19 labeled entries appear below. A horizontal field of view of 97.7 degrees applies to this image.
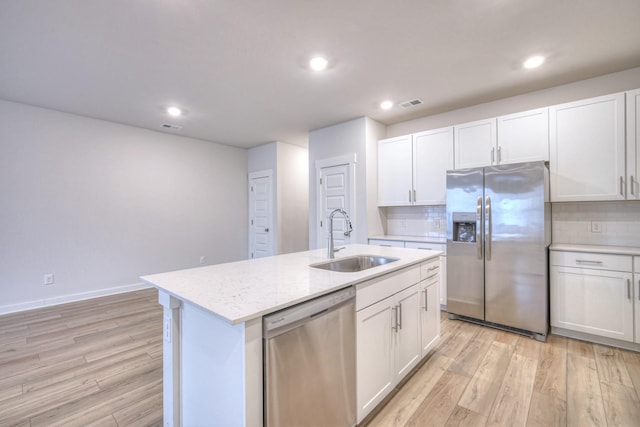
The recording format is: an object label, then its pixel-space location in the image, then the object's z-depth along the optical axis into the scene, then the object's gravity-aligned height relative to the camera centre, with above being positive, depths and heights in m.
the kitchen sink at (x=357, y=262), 2.24 -0.41
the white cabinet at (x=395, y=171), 3.95 +0.60
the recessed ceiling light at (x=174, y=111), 3.80 +1.44
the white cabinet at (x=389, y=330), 1.61 -0.79
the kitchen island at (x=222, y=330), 1.06 -0.50
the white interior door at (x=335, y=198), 4.31 +0.23
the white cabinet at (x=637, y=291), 2.39 -0.69
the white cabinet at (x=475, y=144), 3.27 +0.82
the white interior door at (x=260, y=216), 5.68 -0.05
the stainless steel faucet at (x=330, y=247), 2.23 -0.28
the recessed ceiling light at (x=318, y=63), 2.58 +1.42
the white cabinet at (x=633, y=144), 2.52 +0.60
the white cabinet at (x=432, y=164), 3.61 +0.64
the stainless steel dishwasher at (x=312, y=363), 1.12 -0.68
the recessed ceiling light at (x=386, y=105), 3.59 +1.42
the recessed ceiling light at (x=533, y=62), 2.57 +1.41
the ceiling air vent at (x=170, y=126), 4.47 +1.44
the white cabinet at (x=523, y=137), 2.95 +0.82
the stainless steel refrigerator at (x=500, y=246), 2.71 -0.36
